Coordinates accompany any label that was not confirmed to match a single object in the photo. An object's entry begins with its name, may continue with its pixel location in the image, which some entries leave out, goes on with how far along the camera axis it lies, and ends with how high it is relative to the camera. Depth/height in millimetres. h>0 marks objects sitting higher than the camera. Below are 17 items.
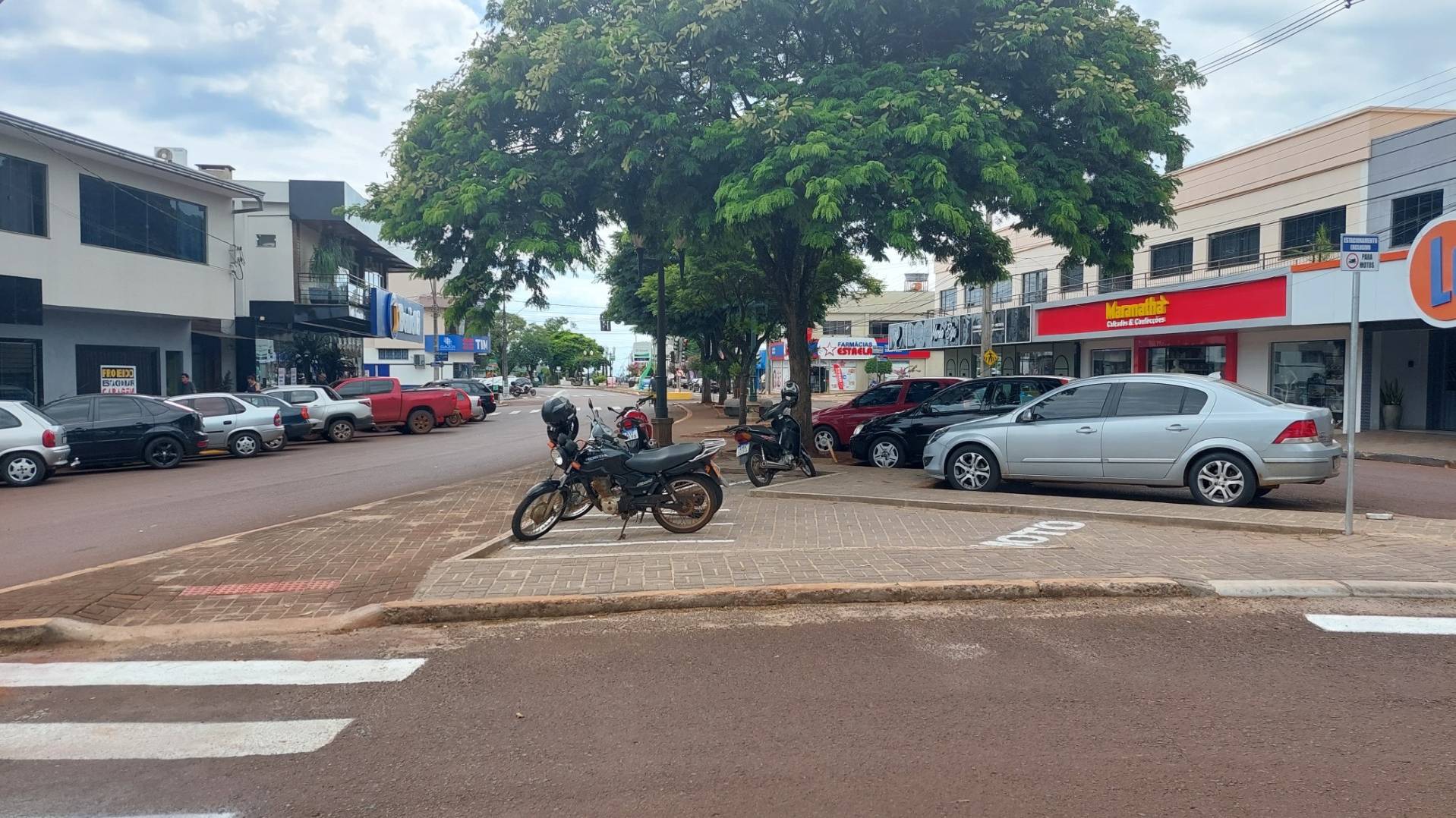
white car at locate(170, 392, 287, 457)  19391 -1092
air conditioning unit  29781 +7145
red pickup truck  26641 -921
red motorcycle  12711 -713
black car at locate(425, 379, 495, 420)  34938 -711
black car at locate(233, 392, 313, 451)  21781 -1129
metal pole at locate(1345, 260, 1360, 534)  8102 -144
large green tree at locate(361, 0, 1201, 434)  11375 +3360
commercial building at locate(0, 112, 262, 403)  20953 +2811
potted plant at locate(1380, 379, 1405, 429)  22812 -660
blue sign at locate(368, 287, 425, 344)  36691 +2443
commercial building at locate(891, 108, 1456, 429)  21969 +2511
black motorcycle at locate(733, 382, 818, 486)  12719 -1015
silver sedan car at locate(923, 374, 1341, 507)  9773 -739
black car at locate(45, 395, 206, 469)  16641 -1070
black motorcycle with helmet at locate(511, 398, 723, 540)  8836 -1082
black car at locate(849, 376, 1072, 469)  14602 -606
